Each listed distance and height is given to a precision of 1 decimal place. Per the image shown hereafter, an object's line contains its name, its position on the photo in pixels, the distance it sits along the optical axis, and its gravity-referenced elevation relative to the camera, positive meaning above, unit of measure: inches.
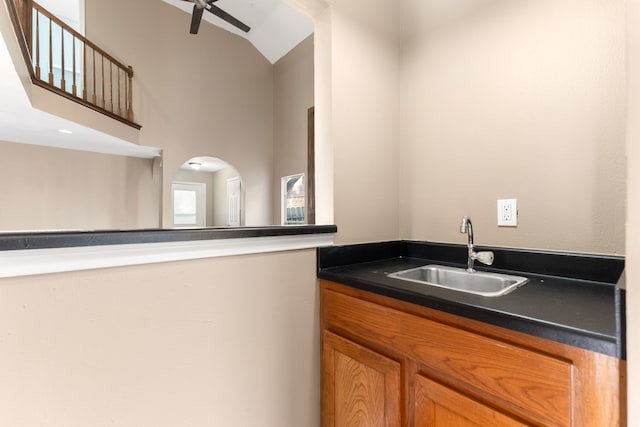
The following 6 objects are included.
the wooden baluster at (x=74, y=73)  118.6 +57.1
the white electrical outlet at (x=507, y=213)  47.1 +0.1
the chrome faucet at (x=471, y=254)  46.3 -6.3
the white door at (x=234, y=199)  227.9 +13.5
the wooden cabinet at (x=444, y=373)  23.7 -15.9
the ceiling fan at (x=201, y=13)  112.0 +80.8
